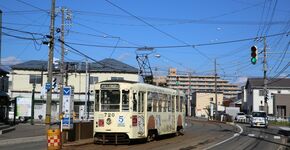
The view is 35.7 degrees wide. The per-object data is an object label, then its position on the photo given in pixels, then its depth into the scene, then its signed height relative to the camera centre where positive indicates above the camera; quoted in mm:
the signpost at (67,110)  21750 -433
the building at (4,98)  42906 +294
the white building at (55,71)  73938 +4185
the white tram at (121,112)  21812 -509
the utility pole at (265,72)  56750 +3745
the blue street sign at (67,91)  22641 +517
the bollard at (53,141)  19047 -1682
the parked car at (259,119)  52969 -2012
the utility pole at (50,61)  23962 +2162
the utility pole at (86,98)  57016 +390
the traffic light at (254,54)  28391 +3026
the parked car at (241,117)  75244 -2555
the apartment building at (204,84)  119250 +5771
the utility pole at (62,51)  40484 +4544
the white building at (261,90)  91275 +2467
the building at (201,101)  121188 +210
